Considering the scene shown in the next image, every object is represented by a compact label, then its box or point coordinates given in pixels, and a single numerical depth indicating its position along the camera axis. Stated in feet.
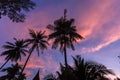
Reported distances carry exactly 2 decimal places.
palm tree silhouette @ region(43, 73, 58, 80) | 32.71
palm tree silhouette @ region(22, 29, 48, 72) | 60.53
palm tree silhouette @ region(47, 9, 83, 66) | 44.19
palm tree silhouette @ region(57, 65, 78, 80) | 29.23
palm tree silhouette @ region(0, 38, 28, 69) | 63.81
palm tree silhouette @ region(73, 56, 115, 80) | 31.74
